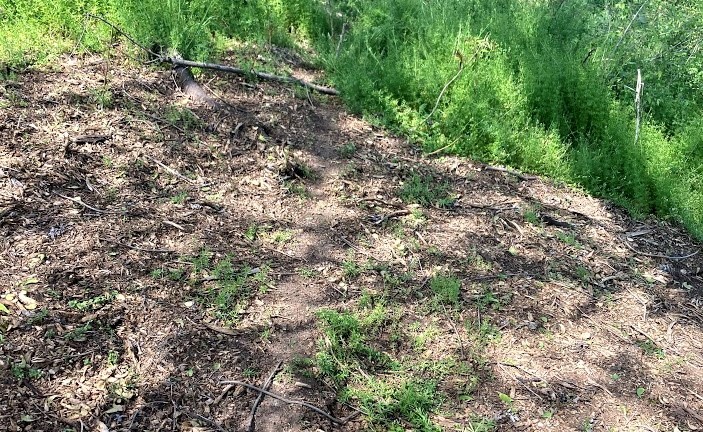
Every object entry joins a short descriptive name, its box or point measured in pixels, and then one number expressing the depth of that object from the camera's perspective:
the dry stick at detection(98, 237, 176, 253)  3.45
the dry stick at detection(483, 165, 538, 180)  5.02
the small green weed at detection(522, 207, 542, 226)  4.40
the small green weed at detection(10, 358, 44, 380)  2.62
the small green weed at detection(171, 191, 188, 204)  3.92
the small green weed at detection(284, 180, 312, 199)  4.26
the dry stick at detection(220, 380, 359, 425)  2.75
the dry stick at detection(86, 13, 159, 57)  4.96
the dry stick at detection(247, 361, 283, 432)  2.67
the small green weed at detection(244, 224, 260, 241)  3.78
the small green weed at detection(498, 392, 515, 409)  2.95
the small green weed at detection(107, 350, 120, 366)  2.79
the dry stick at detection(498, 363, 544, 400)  3.02
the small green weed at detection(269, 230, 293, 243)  3.81
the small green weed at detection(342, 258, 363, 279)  3.62
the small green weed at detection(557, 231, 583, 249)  4.25
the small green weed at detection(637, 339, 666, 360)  3.41
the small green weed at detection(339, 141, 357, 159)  4.86
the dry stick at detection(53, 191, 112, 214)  3.65
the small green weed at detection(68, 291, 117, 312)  3.02
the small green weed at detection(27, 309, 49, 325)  2.86
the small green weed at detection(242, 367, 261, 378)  2.87
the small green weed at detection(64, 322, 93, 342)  2.85
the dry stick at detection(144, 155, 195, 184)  4.15
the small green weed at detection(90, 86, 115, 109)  4.50
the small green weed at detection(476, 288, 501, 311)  3.53
